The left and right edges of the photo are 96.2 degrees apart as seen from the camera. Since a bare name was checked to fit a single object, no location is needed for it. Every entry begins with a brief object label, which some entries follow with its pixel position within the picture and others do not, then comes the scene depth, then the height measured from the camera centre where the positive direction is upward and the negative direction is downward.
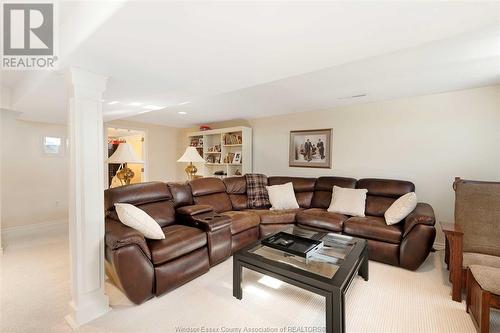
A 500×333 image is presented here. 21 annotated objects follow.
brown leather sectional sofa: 1.88 -0.74
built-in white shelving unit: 4.82 +0.28
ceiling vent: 3.19 +0.96
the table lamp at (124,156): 2.70 +0.07
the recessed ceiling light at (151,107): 2.94 +0.73
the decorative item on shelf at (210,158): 5.43 +0.10
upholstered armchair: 1.91 -0.63
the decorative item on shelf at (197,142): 5.59 +0.51
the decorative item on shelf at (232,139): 4.87 +0.51
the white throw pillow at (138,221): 1.98 -0.53
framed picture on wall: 4.03 +0.26
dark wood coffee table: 1.46 -0.84
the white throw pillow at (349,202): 3.12 -0.57
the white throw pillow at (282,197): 3.62 -0.57
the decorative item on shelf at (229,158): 5.03 +0.09
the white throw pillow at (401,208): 2.64 -0.55
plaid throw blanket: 3.75 -0.50
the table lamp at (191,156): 3.78 +0.10
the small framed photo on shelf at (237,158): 4.87 +0.09
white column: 1.71 -0.25
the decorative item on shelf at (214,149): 5.27 +0.31
